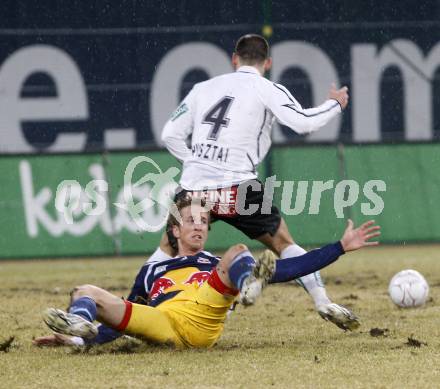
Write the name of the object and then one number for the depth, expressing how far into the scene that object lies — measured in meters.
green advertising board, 28.12
